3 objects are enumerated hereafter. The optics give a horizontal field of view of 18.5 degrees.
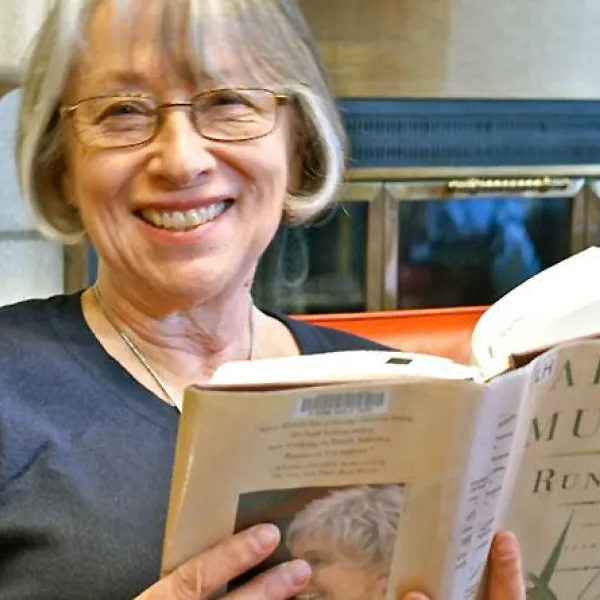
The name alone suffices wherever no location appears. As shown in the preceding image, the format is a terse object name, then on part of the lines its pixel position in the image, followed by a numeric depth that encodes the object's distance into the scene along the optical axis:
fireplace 2.54
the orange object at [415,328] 1.22
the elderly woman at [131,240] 0.90
